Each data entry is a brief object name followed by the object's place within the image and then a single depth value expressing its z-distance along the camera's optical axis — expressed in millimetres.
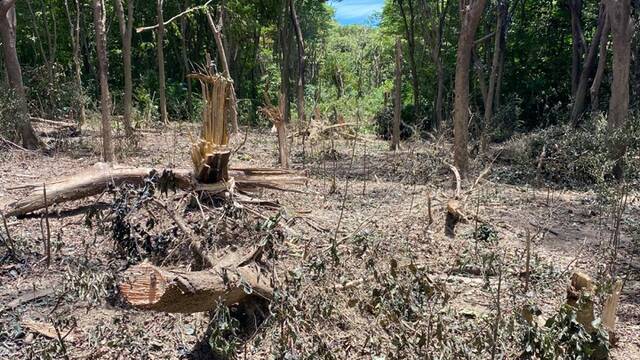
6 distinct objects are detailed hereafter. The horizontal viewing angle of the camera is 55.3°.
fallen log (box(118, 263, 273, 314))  3267
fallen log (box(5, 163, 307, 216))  6016
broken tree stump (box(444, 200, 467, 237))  6541
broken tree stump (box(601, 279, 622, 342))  4254
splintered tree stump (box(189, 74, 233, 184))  6051
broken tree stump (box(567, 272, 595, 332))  3934
